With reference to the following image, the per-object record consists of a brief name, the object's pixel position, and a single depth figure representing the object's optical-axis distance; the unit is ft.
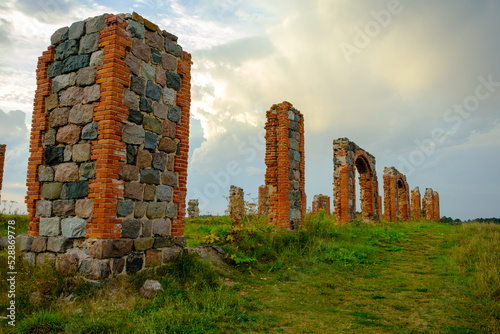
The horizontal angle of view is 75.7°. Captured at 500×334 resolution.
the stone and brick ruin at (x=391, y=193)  78.84
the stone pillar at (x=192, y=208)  81.09
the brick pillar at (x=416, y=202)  113.61
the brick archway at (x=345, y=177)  53.52
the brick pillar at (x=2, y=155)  49.94
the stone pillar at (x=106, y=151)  17.46
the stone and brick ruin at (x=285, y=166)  35.35
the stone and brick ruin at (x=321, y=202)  103.26
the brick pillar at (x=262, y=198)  84.60
